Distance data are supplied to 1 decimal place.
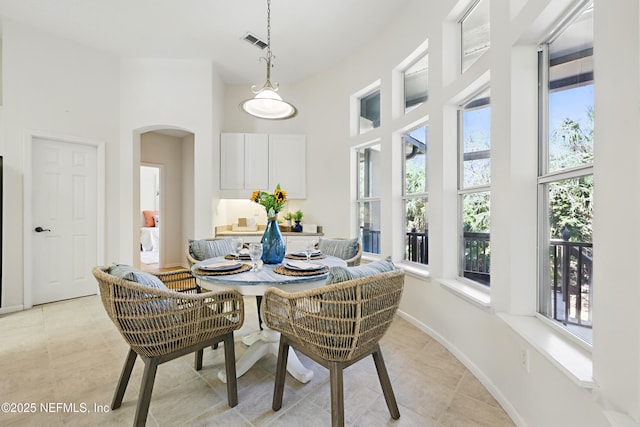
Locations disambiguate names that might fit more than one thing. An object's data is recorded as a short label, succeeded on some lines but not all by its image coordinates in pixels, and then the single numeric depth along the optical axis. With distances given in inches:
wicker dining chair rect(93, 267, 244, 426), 53.5
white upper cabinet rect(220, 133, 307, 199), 177.6
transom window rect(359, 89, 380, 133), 149.7
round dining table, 66.2
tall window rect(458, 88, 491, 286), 87.7
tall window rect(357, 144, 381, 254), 147.8
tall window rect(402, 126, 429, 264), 118.8
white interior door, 137.5
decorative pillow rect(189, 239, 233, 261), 105.6
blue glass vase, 84.8
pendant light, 92.7
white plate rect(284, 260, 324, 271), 73.0
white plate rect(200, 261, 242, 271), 72.8
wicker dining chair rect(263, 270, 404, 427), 52.5
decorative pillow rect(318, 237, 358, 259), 113.7
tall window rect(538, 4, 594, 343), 53.9
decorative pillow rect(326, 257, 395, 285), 54.5
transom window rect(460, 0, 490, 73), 90.0
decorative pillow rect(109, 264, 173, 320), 53.4
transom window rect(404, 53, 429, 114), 119.6
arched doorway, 223.8
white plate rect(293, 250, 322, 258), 94.5
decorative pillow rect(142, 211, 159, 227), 309.1
